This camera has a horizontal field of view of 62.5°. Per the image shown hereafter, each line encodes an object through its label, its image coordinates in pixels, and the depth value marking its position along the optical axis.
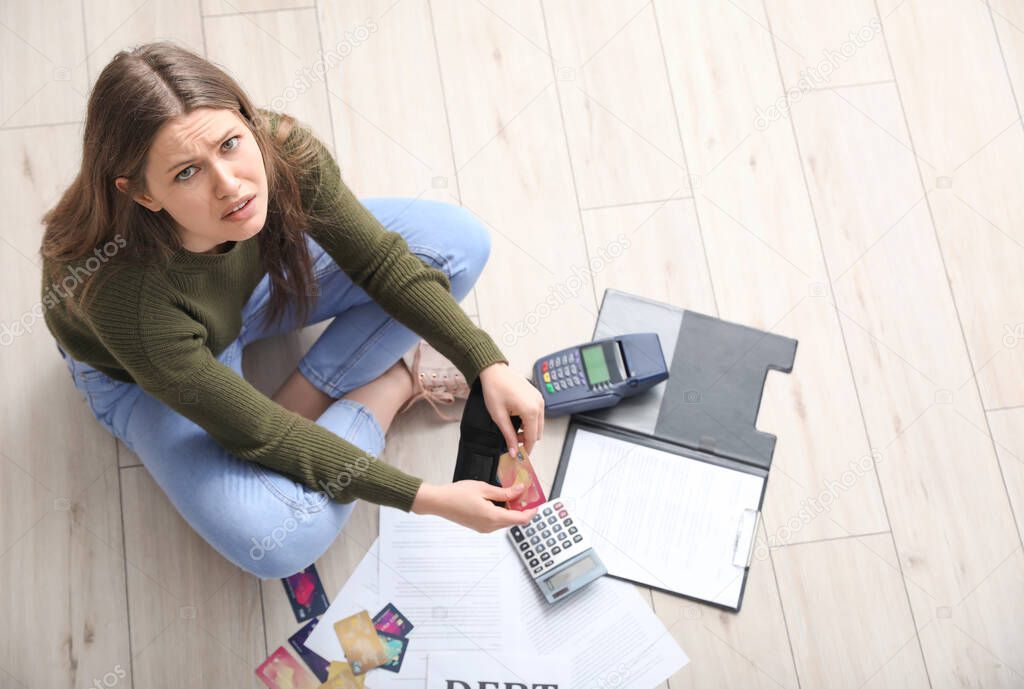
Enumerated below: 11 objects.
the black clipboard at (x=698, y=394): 1.38
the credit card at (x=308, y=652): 1.27
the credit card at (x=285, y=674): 1.27
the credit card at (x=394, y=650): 1.27
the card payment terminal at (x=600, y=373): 1.33
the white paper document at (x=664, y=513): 1.33
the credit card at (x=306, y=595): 1.30
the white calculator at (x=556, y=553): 1.29
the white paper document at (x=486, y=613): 1.28
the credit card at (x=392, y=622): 1.29
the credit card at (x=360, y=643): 1.27
